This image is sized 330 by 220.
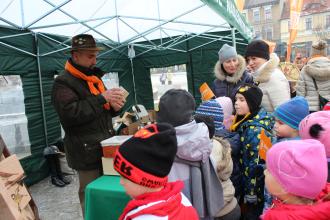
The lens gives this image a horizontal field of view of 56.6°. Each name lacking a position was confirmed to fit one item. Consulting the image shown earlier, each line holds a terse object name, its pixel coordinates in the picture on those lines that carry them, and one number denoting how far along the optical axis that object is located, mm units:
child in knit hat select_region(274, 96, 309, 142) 2043
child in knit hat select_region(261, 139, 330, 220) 1187
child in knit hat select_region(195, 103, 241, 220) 1930
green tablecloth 2000
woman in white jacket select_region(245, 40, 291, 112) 2943
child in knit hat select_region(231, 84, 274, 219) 2295
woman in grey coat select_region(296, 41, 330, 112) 3244
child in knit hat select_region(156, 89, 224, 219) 1647
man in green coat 2418
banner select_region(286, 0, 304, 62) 10273
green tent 4566
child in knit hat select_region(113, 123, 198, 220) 1218
